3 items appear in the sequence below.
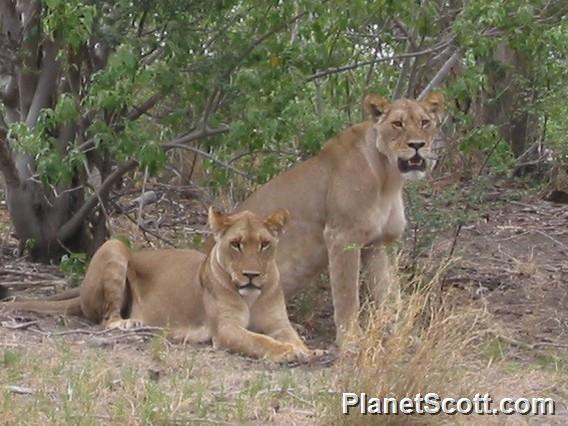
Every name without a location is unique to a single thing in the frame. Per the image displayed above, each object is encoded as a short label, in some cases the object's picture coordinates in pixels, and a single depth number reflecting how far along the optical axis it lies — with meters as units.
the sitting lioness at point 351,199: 16.64
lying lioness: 15.59
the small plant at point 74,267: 18.48
